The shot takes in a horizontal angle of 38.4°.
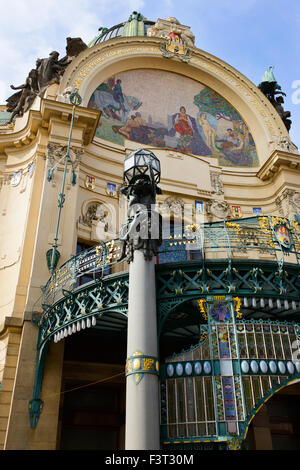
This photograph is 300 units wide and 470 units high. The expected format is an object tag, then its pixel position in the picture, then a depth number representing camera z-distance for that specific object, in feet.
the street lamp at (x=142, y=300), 26.73
